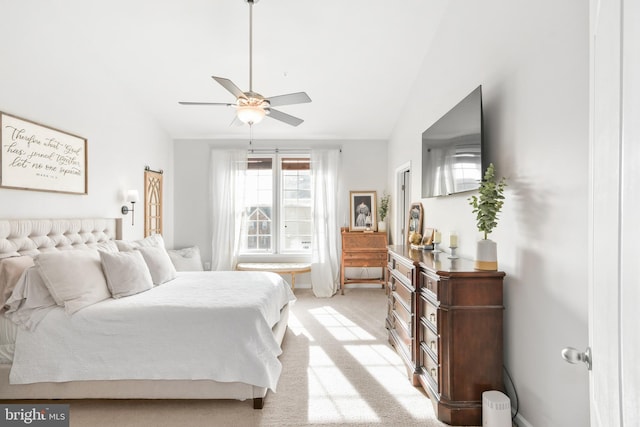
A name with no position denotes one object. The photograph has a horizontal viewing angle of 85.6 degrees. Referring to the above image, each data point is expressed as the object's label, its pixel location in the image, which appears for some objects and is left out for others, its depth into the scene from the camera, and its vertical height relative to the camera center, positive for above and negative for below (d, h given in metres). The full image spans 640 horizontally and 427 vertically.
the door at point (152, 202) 4.87 +0.20
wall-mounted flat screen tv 2.35 +0.53
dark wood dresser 2.07 -0.74
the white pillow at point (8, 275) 2.41 -0.43
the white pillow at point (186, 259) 5.15 -0.66
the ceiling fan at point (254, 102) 2.72 +0.92
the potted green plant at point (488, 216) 2.10 +0.01
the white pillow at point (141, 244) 3.68 -0.32
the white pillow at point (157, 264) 3.26 -0.48
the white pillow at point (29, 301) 2.33 -0.60
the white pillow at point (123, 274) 2.70 -0.48
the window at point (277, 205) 5.97 +0.19
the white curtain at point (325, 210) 5.72 +0.10
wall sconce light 4.26 +0.20
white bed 2.28 -0.93
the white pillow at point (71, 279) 2.38 -0.46
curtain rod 5.88 +1.12
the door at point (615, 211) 0.57 +0.01
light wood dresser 5.54 -0.54
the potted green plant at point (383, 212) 5.62 +0.07
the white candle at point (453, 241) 2.55 -0.18
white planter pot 2.11 -0.24
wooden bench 5.40 -0.82
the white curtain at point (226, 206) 5.75 +0.16
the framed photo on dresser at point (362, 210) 5.80 +0.11
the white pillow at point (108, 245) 3.50 -0.32
